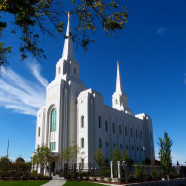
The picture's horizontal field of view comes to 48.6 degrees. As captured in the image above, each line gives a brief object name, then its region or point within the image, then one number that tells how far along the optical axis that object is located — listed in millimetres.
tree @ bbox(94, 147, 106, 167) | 27906
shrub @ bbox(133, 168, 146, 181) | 20062
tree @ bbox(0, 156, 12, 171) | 34734
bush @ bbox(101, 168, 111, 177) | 21167
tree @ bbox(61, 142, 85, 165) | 28219
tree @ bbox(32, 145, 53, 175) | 25906
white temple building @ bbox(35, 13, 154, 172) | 31812
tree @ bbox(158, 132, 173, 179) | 20005
